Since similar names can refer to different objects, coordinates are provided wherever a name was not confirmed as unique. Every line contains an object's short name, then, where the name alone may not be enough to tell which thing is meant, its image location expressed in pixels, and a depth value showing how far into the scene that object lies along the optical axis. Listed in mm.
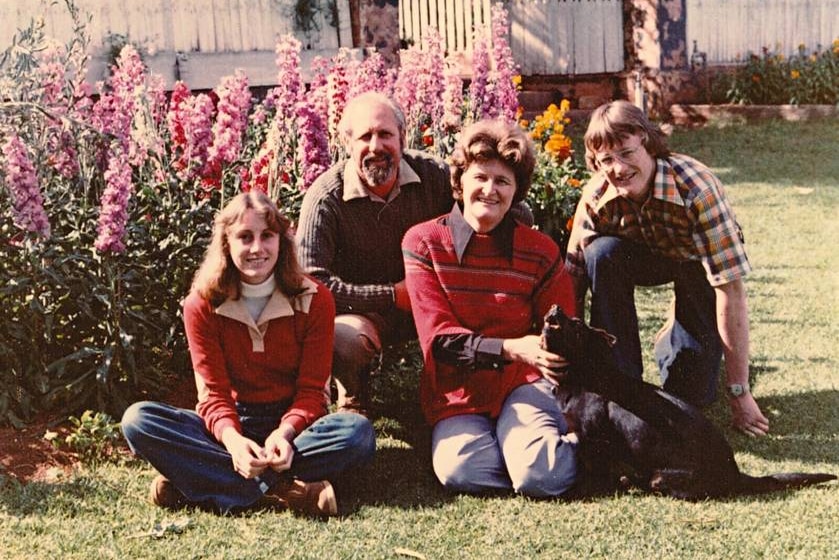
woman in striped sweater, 3996
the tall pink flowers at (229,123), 4828
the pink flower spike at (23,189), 4012
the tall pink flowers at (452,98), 5875
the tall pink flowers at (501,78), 6012
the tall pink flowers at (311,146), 5117
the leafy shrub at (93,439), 4293
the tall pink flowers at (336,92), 5410
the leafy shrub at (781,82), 13391
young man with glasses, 4355
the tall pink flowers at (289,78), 5117
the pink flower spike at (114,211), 4117
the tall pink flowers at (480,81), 5941
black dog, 3803
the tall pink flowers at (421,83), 5945
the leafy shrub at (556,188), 6328
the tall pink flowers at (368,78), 5367
